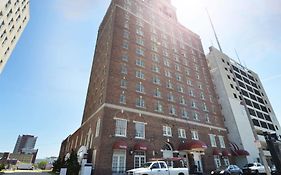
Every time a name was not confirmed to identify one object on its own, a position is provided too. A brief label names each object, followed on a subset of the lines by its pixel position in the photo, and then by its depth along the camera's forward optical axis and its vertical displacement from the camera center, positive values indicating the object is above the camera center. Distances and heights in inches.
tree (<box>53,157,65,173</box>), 1353.3 +65.8
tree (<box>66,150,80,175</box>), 923.4 +43.6
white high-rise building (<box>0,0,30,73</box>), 1549.2 +1330.0
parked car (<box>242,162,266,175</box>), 1059.1 +15.8
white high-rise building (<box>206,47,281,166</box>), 1640.0 +722.0
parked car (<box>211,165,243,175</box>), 952.2 +7.2
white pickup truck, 624.2 +11.6
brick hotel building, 1015.0 +495.7
